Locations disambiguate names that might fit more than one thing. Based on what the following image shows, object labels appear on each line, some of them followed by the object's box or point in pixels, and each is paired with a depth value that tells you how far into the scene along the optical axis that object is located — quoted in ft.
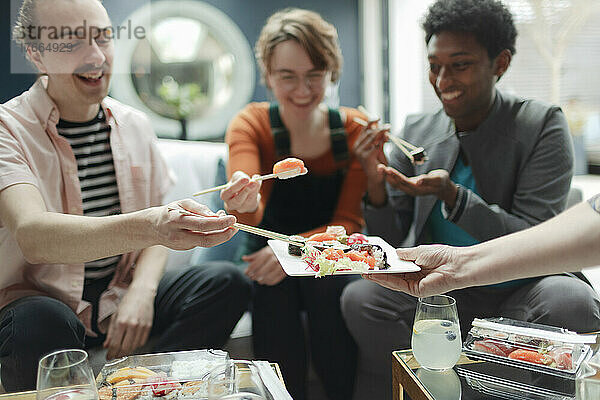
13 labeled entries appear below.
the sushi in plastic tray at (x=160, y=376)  3.29
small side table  3.59
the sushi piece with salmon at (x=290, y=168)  4.60
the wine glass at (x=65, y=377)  2.74
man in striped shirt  4.25
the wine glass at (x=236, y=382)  3.04
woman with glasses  5.89
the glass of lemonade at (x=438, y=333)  3.59
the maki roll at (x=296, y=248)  4.49
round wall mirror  10.87
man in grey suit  5.17
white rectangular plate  3.96
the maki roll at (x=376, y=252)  4.13
